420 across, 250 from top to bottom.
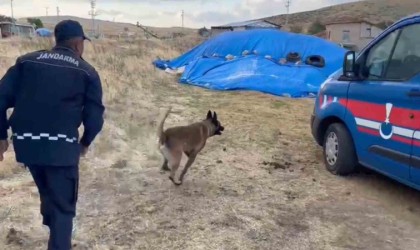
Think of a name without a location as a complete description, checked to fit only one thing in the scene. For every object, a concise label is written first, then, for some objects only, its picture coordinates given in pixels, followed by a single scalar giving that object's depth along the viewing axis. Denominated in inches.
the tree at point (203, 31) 2984.7
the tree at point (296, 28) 2640.3
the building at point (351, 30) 2379.4
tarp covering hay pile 568.7
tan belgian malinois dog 204.8
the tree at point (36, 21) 3228.8
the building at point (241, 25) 2043.6
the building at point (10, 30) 1983.6
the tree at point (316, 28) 2620.6
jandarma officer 116.0
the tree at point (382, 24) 2487.7
